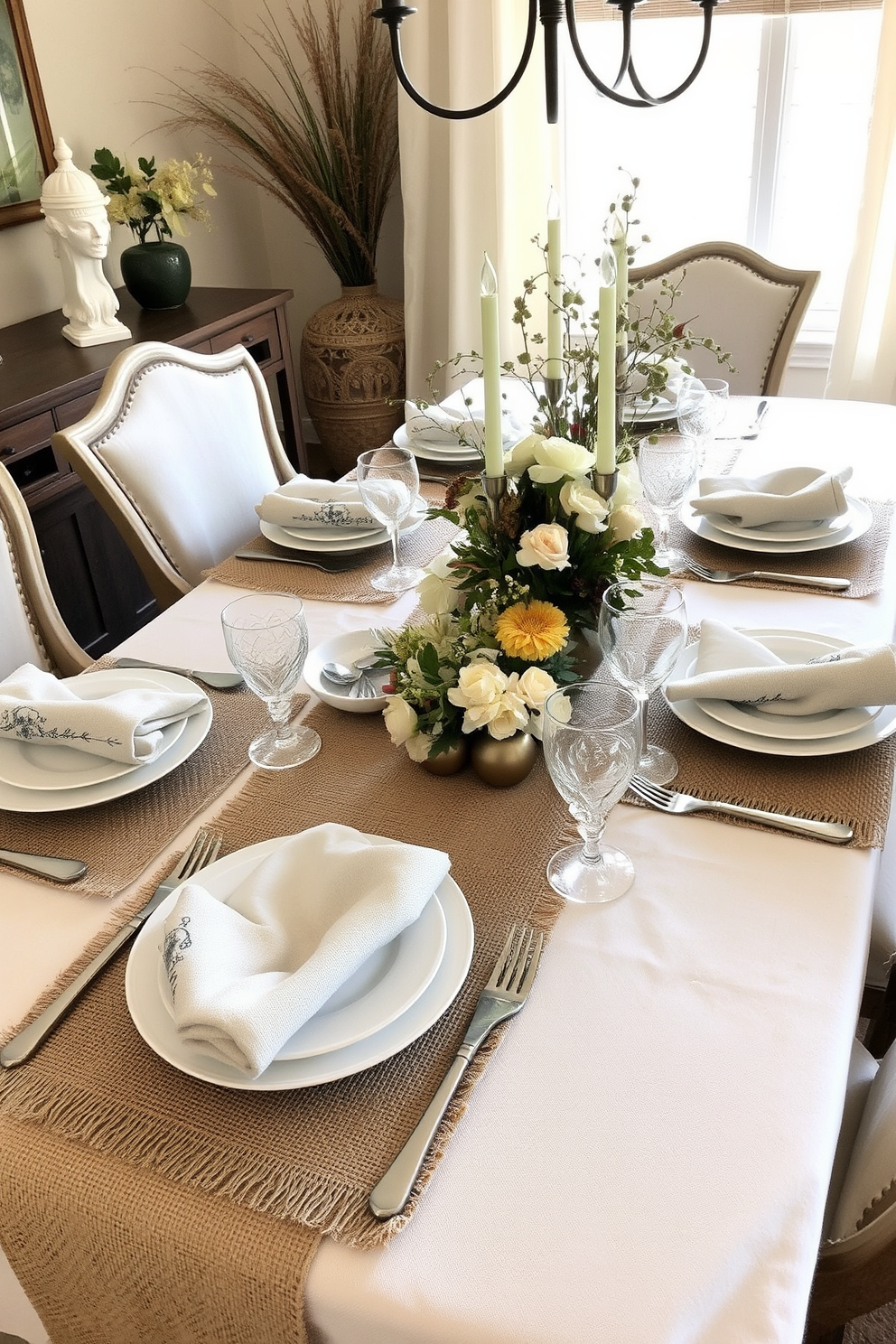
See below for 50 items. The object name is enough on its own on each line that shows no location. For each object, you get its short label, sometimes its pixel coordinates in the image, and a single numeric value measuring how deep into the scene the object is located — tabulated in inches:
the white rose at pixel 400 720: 38.7
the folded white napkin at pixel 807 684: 38.9
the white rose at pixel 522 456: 39.5
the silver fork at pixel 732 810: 35.4
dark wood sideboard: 86.2
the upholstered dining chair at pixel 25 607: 56.4
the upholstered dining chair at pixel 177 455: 63.2
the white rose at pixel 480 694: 36.9
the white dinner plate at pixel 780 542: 54.2
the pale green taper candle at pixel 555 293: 40.3
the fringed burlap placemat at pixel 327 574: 54.9
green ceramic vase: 109.0
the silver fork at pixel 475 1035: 24.5
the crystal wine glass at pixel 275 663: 40.0
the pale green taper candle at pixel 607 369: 34.9
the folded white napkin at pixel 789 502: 54.1
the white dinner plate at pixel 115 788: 38.9
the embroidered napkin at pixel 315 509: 58.6
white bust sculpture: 96.7
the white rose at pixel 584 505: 38.4
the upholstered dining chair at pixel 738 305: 89.0
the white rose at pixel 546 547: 38.0
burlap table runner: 25.1
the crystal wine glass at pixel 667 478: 50.8
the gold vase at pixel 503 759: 38.5
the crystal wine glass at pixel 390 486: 52.7
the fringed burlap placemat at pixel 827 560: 52.2
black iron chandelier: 44.0
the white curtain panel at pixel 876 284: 102.9
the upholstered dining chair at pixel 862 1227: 28.3
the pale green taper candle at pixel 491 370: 35.1
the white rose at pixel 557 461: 38.4
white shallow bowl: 44.3
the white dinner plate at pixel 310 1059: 27.1
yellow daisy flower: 37.8
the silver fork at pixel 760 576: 51.3
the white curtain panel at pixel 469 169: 116.7
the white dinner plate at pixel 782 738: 38.7
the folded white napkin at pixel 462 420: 67.0
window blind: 106.7
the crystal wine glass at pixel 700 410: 58.1
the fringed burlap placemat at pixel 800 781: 36.5
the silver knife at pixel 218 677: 47.1
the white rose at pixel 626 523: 40.1
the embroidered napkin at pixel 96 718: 40.1
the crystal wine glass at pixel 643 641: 37.5
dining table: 23.2
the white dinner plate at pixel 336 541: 58.2
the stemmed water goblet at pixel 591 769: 31.7
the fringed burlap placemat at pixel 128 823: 36.8
